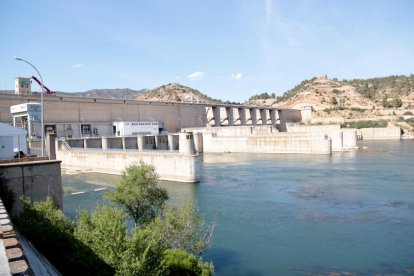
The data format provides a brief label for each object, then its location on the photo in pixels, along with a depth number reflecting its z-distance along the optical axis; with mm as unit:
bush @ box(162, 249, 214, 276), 10648
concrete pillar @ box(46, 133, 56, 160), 16784
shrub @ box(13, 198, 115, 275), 8588
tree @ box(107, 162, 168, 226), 15500
